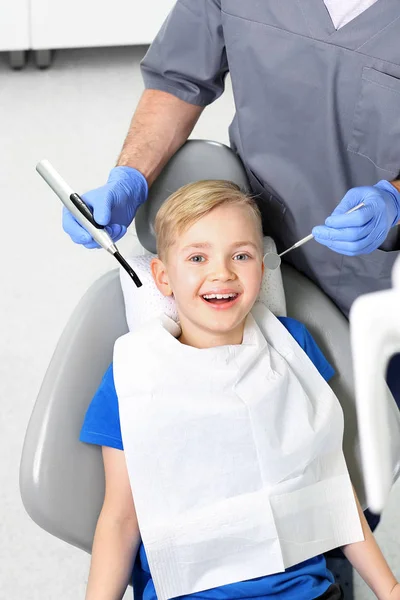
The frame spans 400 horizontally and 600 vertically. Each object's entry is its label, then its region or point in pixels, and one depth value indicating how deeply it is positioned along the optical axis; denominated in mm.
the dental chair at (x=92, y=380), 1420
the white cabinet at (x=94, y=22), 3373
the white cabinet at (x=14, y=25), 3312
